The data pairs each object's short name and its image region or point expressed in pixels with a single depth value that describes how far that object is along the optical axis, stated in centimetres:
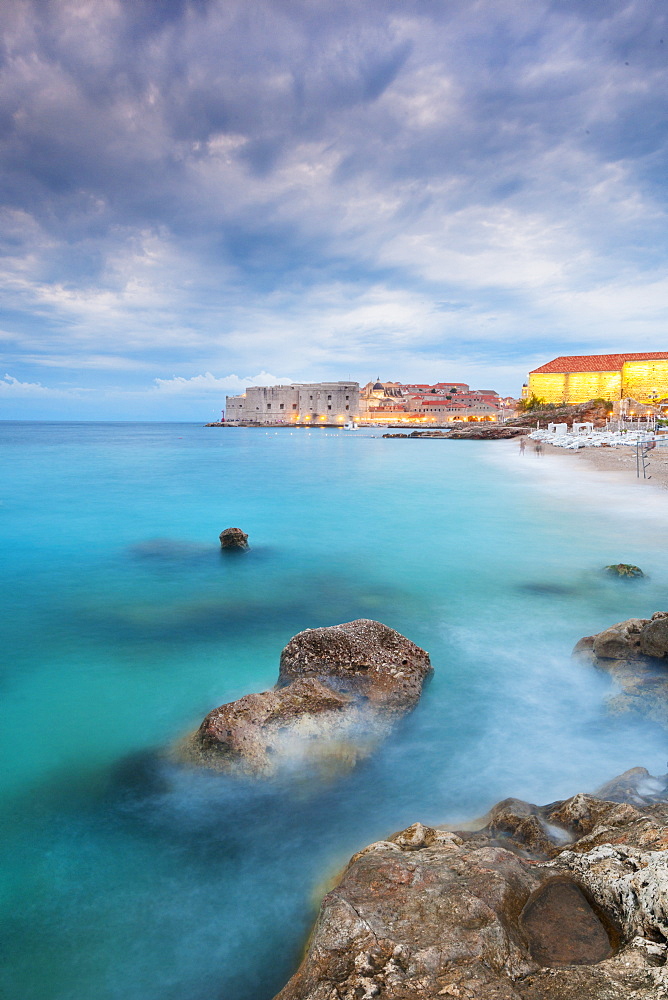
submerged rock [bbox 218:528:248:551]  1128
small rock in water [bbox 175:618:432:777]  404
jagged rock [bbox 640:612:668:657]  496
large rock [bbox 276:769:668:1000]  170
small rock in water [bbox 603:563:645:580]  858
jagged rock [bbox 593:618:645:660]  519
